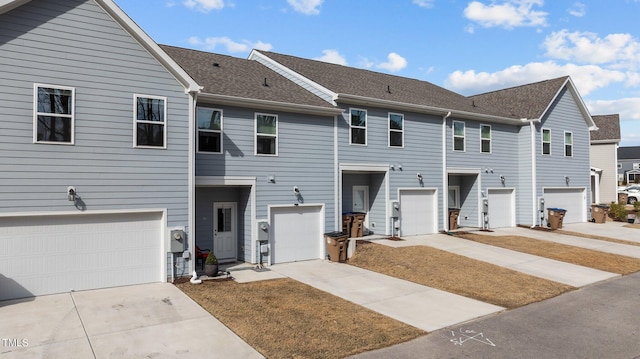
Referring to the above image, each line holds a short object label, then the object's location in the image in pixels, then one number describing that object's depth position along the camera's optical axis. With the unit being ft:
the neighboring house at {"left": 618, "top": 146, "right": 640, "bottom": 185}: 209.67
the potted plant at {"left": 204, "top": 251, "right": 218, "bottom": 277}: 40.24
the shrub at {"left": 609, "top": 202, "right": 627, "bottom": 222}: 86.48
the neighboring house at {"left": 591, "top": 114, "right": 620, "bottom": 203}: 108.44
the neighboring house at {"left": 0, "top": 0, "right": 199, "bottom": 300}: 32.76
